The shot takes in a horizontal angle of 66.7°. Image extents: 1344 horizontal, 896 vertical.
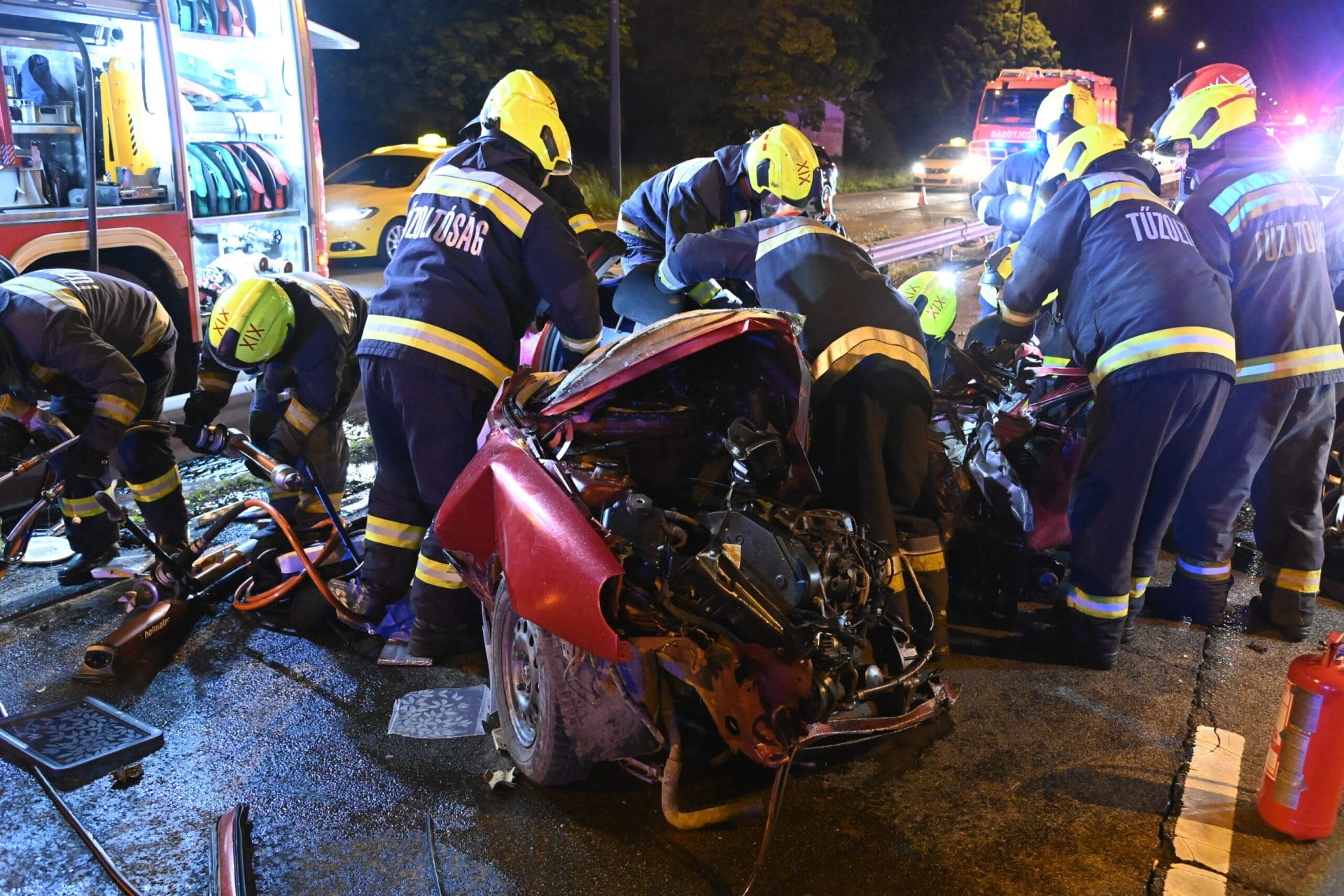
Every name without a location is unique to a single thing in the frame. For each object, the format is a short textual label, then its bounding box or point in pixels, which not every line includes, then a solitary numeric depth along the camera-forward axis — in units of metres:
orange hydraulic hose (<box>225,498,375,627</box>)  3.96
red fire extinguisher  2.82
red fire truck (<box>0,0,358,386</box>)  5.77
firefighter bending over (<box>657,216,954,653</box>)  3.53
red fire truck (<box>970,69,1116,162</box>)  21.91
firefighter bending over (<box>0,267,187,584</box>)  4.29
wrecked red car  2.55
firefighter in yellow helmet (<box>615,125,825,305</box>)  4.70
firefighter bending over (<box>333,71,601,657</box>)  3.84
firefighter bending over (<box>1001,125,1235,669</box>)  3.85
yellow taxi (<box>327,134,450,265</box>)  12.63
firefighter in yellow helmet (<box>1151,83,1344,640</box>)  4.24
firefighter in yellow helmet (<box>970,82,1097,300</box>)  6.55
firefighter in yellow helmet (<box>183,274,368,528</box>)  4.34
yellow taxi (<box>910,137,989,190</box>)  26.22
